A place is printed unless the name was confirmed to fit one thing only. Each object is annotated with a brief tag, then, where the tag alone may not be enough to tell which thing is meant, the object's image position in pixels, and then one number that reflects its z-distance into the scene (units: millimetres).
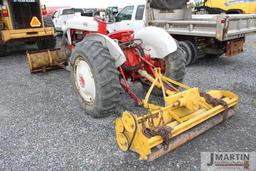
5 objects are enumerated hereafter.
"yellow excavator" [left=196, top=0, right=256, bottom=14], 10421
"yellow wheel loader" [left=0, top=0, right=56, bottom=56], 6138
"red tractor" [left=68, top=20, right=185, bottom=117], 2588
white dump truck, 4689
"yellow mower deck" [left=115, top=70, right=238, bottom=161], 2034
